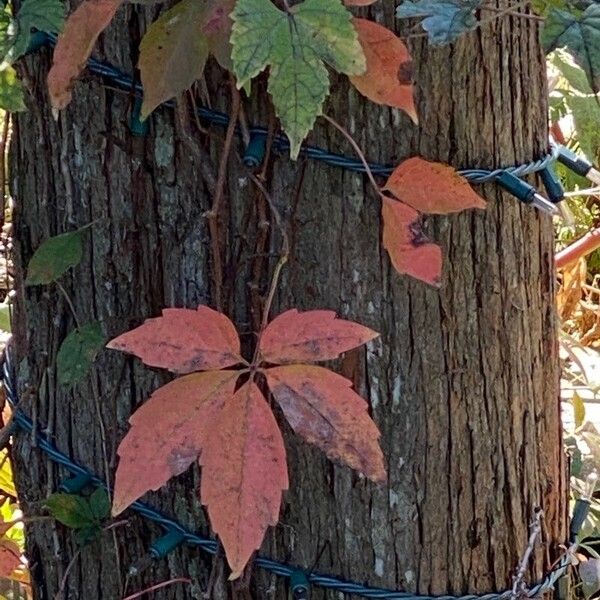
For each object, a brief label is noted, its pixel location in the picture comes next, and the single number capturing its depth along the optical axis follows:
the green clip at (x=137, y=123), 1.08
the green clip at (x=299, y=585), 1.10
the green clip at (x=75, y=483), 1.14
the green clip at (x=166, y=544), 1.11
